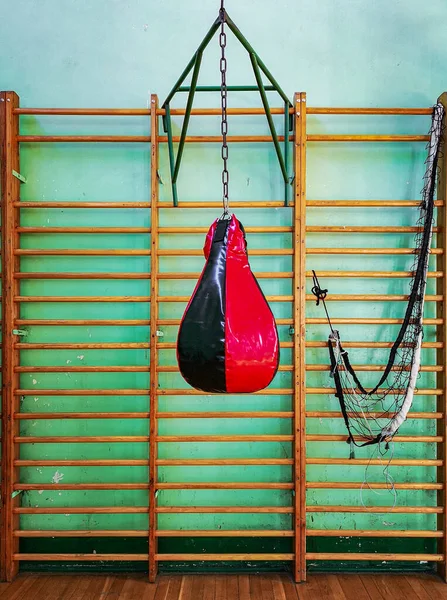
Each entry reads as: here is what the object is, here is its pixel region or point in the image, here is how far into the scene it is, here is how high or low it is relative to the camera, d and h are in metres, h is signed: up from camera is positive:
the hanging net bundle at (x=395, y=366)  2.79 -0.39
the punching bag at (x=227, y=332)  1.60 -0.10
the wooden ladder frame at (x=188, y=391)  2.85 -0.33
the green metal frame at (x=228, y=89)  1.74 +0.95
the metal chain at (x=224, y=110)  1.77 +0.74
